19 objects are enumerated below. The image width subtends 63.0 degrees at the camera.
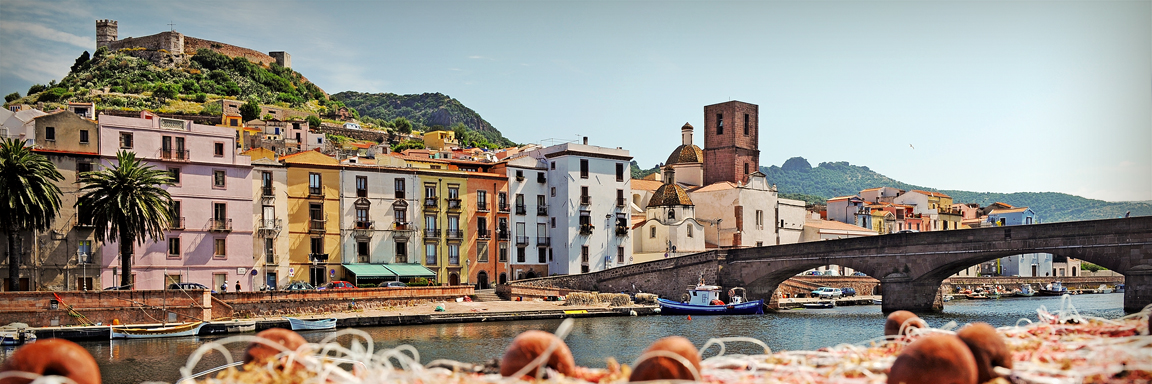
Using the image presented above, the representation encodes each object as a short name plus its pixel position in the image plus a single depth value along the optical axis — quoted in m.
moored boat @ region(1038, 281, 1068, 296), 98.56
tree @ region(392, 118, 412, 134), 160.62
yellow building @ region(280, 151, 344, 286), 60.09
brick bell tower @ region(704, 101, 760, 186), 97.06
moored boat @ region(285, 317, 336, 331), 46.38
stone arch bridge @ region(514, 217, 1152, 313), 50.91
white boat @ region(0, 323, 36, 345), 38.81
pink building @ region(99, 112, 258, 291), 52.78
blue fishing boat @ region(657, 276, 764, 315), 61.81
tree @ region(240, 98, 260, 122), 130.88
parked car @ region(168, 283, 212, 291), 49.66
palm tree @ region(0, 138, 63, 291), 43.84
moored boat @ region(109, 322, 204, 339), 41.66
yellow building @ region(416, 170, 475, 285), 66.19
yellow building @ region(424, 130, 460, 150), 128.19
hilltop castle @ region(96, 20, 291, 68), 151.50
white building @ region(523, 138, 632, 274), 73.12
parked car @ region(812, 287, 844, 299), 81.94
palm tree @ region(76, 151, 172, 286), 46.34
